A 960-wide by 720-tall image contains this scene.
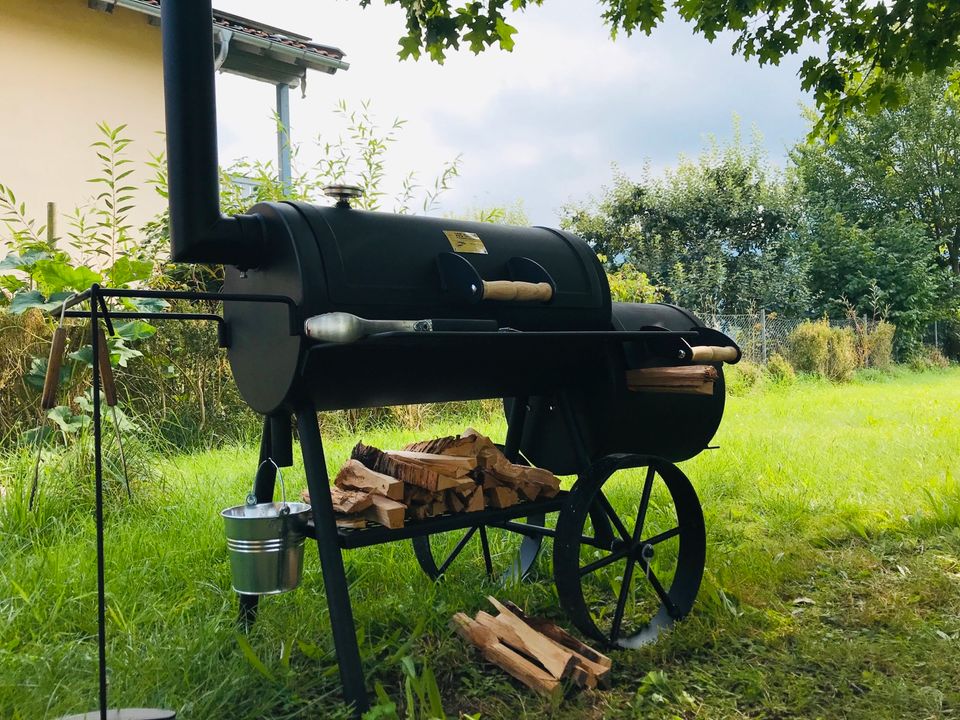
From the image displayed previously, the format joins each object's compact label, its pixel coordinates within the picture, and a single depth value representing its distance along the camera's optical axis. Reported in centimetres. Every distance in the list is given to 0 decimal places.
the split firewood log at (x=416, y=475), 236
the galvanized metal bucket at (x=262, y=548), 218
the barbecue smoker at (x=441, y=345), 203
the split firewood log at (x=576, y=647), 229
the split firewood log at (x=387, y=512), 222
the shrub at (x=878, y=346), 1355
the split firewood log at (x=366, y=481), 231
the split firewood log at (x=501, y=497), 252
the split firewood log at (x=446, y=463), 240
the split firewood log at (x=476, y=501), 243
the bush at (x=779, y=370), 1106
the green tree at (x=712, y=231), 1409
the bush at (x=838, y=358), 1204
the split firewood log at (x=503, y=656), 222
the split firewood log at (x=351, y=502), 227
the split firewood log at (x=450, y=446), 261
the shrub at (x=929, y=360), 1458
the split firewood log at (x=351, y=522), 225
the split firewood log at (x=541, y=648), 226
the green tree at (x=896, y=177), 1764
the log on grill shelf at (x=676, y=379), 268
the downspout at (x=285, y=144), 642
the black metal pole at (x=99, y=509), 159
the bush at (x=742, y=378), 992
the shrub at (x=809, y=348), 1185
